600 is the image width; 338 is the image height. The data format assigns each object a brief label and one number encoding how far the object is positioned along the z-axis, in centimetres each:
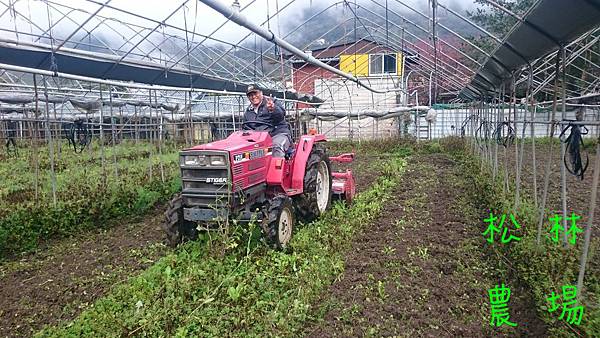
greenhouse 362
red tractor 498
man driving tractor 583
